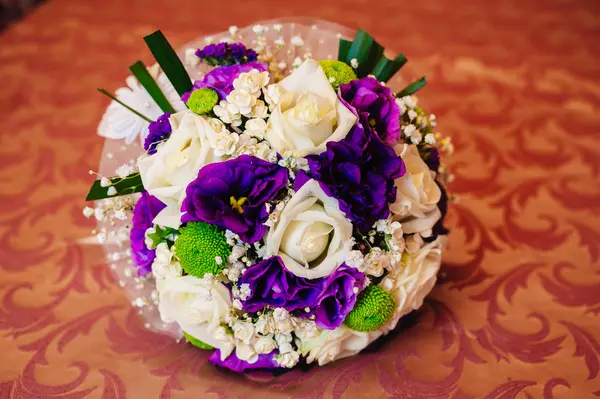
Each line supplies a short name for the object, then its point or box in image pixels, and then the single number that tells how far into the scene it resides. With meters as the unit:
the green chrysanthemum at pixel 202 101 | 0.77
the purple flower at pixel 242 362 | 0.84
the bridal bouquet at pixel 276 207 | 0.72
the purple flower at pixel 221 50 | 0.85
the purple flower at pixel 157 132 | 0.80
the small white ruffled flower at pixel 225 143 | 0.72
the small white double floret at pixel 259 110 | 0.76
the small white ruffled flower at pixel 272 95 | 0.76
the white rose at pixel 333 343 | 0.81
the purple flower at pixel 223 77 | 0.80
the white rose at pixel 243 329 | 0.78
